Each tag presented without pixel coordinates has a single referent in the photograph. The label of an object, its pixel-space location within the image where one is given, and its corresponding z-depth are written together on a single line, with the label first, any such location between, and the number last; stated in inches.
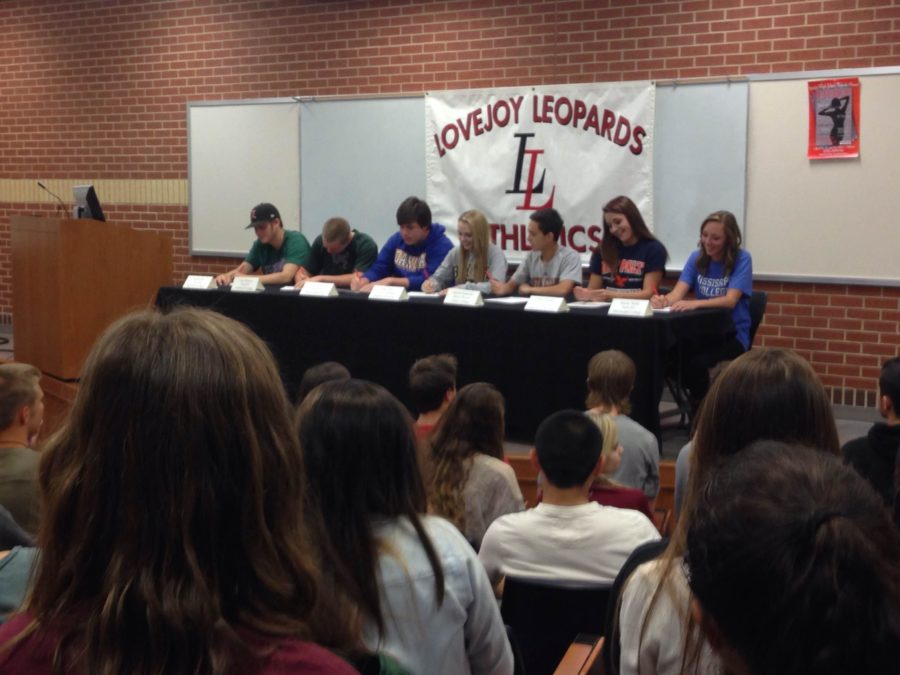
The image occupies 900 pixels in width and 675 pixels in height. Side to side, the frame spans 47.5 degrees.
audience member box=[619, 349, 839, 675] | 64.6
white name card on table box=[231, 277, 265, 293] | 237.0
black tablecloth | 186.7
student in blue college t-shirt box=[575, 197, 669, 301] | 215.9
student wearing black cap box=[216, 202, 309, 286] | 252.1
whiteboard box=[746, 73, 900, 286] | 229.9
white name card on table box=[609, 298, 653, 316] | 189.0
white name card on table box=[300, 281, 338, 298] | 223.1
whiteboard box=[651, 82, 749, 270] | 245.8
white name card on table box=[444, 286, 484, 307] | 204.2
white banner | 259.3
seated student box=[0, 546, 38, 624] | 60.1
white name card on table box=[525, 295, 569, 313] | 196.5
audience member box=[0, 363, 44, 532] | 96.7
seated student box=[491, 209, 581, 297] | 220.8
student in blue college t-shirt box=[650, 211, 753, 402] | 201.0
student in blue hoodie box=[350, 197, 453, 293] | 235.8
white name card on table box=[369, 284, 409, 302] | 215.2
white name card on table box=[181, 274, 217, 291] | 245.8
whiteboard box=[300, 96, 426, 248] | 290.0
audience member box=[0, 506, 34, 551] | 80.2
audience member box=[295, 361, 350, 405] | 129.6
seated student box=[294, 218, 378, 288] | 248.2
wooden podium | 236.7
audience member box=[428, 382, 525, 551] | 109.2
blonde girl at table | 228.1
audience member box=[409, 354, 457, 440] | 135.8
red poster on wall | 231.9
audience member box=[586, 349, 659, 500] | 129.6
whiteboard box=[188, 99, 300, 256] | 308.3
